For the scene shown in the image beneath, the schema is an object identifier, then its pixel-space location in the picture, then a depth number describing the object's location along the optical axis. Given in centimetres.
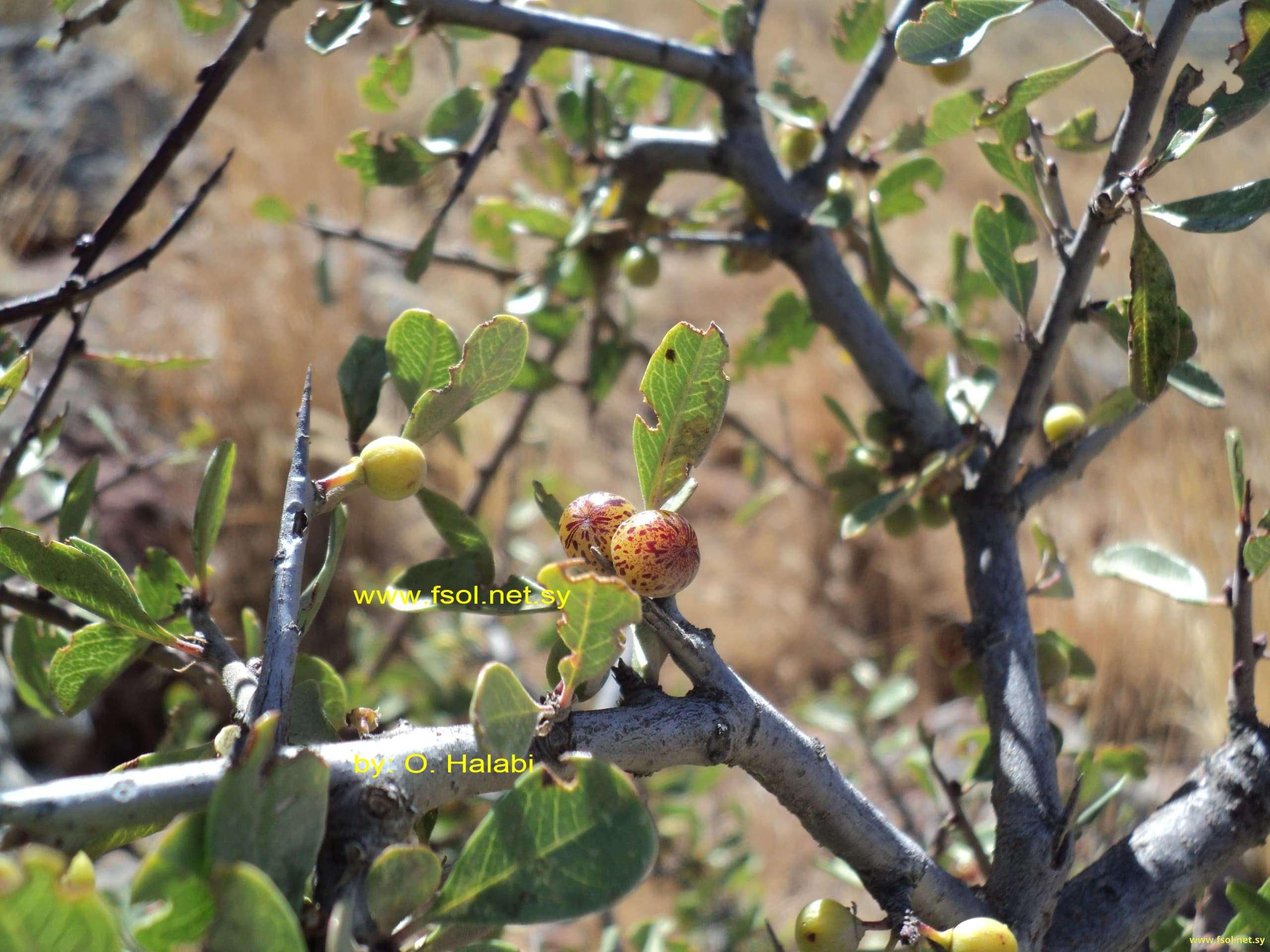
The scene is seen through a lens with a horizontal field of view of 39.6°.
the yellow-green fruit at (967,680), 38
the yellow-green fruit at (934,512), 41
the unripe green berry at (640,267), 47
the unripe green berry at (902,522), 41
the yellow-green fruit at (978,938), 28
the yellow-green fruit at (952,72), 44
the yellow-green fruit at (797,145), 48
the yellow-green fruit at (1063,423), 37
